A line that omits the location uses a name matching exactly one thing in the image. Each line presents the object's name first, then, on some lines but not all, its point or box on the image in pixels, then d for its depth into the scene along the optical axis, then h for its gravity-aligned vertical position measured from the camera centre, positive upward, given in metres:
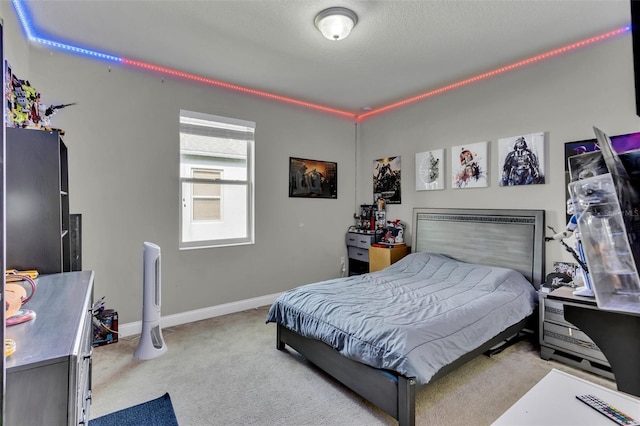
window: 3.45 +0.33
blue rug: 1.83 -1.24
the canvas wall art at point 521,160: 3.01 +0.50
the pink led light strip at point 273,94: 2.49 +1.42
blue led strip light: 2.20 +1.39
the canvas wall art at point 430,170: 3.81 +0.49
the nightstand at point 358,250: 4.41 -0.59
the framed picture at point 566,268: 2.73 -0.51
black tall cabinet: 1.68 +0.04
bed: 1.81 -0.71
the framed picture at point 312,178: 4.20 +0.43
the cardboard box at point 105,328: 2.79 -1.07
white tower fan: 2.65 -0.82
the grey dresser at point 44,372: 0.81 -0.43
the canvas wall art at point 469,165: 3.42 +0.50
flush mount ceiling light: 2.19 +1.34
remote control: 0.92 -0.62
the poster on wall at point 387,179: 4.32 +0.43
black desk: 0.82 -0.34
